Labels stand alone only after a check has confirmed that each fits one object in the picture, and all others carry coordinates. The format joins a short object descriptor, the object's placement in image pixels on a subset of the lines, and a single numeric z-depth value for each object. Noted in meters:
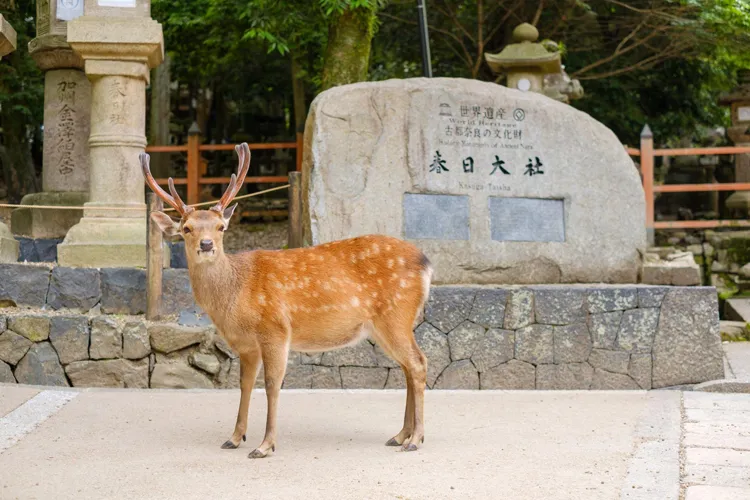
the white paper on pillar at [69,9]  9.65
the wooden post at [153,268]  7.24
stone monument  7.60
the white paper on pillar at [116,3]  8.36
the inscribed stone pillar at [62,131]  10.54
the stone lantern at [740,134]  13.45
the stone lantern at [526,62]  11.84
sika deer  4.90
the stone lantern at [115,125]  8.07
